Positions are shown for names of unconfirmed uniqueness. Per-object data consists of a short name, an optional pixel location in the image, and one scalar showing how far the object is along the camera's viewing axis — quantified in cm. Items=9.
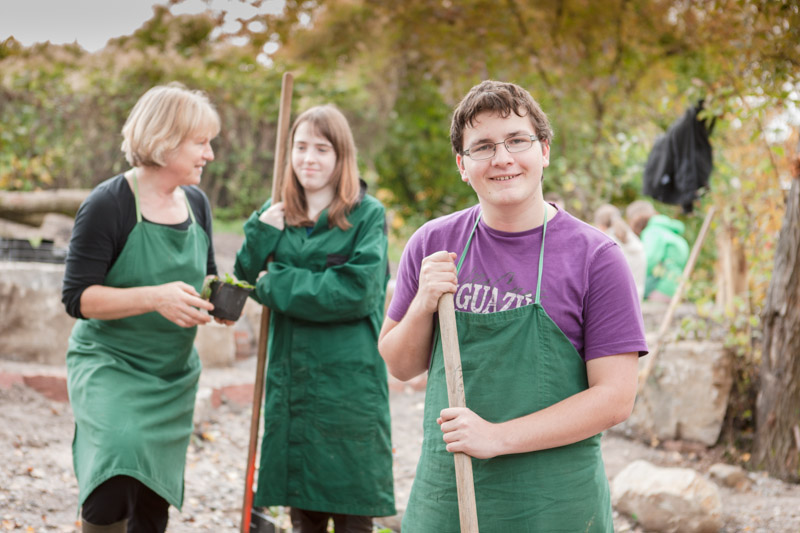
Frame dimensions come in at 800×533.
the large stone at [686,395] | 545
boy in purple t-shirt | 178
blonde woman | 263
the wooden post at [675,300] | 573
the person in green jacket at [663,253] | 693
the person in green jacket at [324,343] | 303
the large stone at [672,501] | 401
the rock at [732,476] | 475
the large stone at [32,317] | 552
